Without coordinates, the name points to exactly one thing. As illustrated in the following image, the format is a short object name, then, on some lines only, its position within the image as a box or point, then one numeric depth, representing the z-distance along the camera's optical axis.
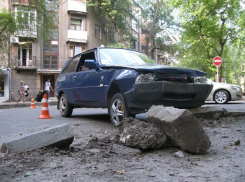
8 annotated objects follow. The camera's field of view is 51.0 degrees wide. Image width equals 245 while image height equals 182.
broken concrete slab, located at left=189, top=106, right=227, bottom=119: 5.46
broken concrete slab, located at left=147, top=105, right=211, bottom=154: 3.22
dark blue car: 4.46
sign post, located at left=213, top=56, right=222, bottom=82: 16.25
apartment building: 27.20
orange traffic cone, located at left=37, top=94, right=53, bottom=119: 7.46
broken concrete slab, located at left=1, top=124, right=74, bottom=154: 3.25
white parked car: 12.16
